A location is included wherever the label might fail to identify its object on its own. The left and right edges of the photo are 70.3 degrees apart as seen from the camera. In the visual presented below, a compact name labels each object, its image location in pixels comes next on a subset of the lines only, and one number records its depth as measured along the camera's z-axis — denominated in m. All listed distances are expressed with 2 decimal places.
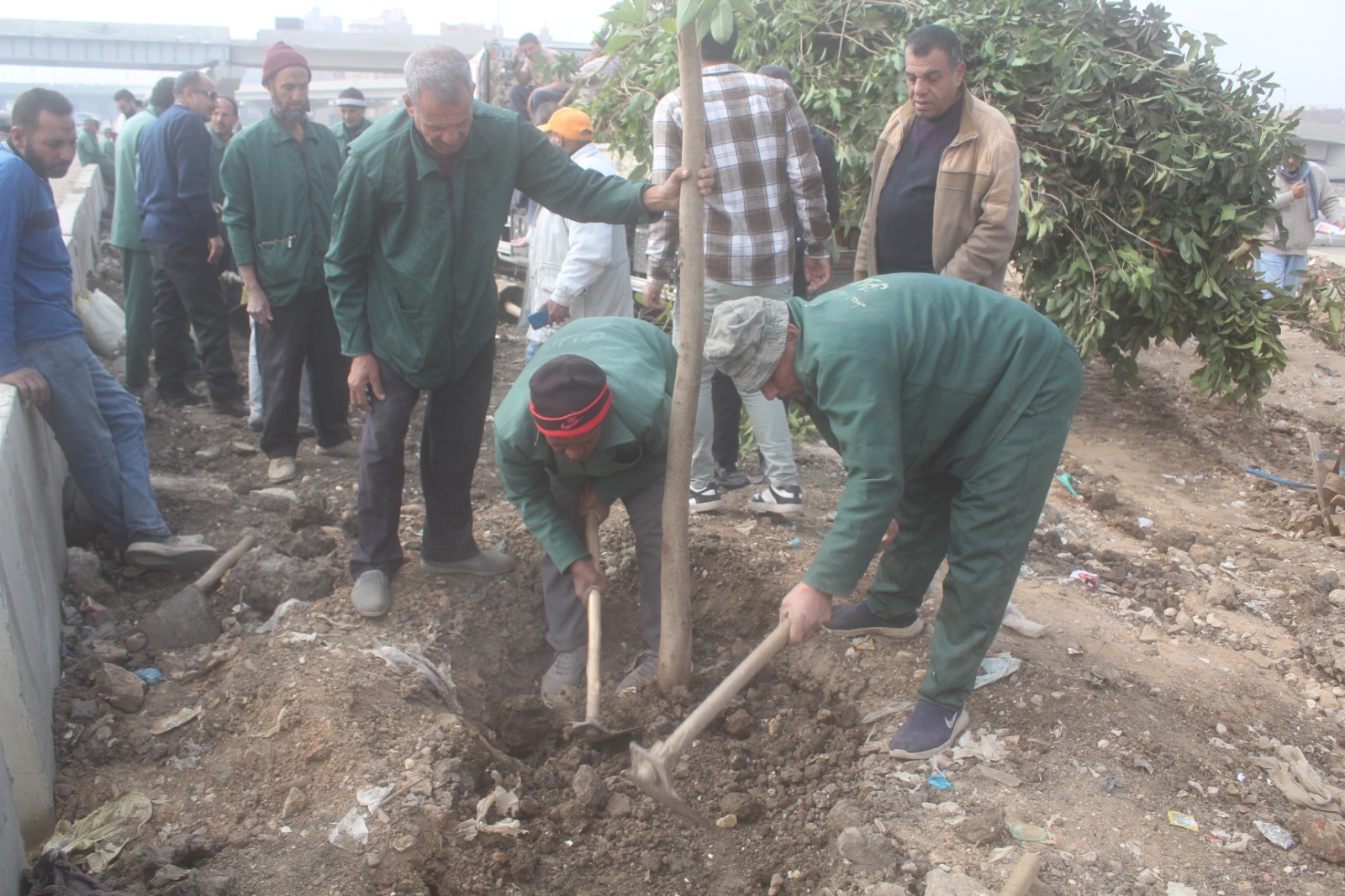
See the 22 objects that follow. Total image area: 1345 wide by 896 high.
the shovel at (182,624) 3.55
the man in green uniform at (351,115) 7.17
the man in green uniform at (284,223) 4.81
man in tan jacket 3.73
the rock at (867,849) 2.60
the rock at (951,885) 2.47
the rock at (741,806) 2.91
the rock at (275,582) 3.79
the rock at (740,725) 3.28
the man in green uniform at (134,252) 6.11
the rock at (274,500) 4.82
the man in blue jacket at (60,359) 3.47
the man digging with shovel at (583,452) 2.91
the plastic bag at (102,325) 5.74
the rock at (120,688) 3.12
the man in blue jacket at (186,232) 5.54
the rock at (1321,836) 2.62
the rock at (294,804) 2.71
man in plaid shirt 4.04
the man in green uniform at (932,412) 2.52
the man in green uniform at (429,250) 3.26
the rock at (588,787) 2.93
